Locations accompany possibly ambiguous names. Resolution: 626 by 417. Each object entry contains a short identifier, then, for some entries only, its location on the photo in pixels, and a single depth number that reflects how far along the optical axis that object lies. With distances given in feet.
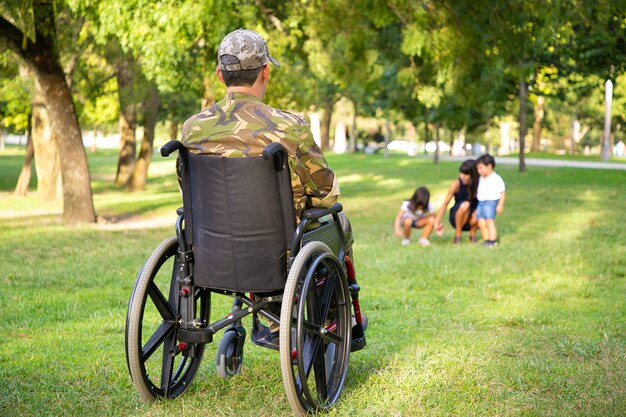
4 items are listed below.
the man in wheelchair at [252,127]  13.79
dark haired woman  38.06
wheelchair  13.43
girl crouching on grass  38.22
